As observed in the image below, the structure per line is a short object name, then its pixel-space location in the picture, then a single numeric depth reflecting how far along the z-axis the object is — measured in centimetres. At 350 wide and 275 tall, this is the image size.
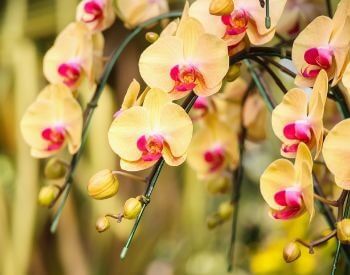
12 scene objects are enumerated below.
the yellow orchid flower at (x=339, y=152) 119
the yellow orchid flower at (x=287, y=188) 122
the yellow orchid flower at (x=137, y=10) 145
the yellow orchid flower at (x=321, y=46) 125
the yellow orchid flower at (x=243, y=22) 126
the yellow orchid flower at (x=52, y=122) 139
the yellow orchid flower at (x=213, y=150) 153
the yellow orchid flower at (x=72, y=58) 141
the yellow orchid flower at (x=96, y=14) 141
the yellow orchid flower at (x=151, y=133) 125
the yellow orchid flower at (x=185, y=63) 125
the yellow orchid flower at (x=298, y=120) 123
